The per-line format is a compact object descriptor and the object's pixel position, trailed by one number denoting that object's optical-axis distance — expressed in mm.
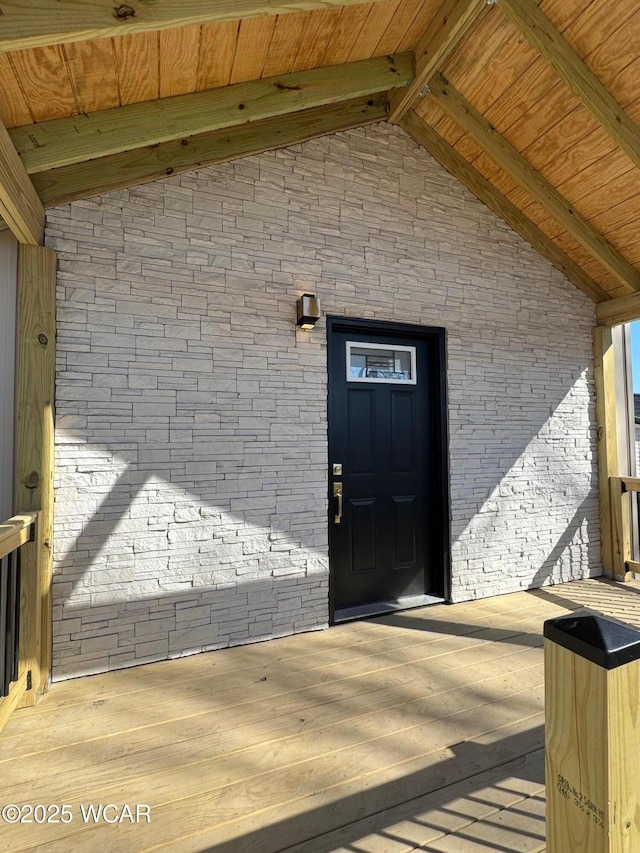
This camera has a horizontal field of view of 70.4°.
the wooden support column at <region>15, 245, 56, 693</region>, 2264
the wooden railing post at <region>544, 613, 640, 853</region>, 639
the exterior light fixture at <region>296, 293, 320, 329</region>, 2844
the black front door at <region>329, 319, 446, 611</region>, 3178
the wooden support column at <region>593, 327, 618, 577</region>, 4090
